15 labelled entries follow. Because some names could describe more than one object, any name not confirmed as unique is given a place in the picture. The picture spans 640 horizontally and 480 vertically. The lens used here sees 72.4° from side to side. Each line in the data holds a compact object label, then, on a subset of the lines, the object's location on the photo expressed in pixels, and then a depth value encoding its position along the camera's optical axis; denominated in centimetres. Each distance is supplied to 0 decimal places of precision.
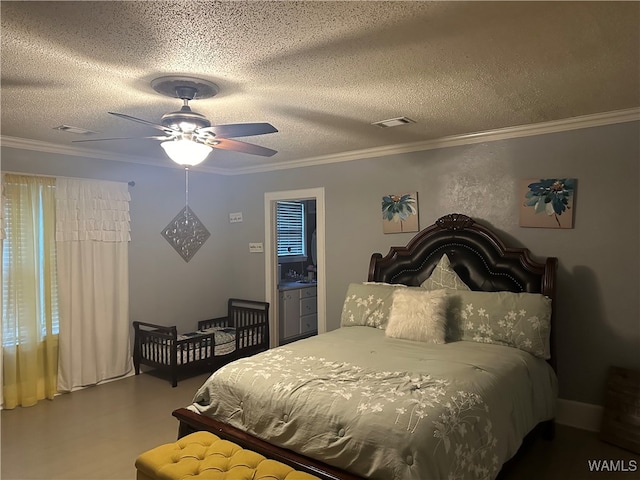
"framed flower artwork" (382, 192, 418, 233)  421
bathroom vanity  575
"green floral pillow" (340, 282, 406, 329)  376
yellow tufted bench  196
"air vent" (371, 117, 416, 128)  331
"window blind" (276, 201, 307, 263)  677
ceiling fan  245
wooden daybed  447
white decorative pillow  326
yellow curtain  379
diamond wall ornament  517
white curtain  418
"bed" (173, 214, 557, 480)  202
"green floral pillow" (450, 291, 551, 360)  305
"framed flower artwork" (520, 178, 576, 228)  341
